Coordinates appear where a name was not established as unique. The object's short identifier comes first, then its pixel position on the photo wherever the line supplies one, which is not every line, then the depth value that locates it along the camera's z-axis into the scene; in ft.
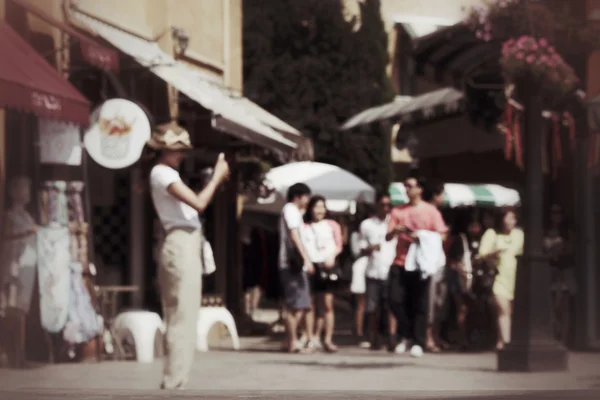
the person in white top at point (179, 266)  39.93
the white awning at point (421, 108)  79.78
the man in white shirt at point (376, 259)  68.85
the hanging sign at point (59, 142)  57.47
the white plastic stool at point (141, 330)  60.39
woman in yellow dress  62.69
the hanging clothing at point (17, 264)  54.85
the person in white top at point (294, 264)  64.28
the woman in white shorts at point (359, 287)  74.69
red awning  49.80
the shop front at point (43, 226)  53.78
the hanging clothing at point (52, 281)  55.98
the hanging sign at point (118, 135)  59.11
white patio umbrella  92.38
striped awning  122.61
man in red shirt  59.98
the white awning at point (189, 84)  64.95
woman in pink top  67.05
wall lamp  77.61
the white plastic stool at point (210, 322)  68.85
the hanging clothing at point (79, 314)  56.85
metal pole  52.31
